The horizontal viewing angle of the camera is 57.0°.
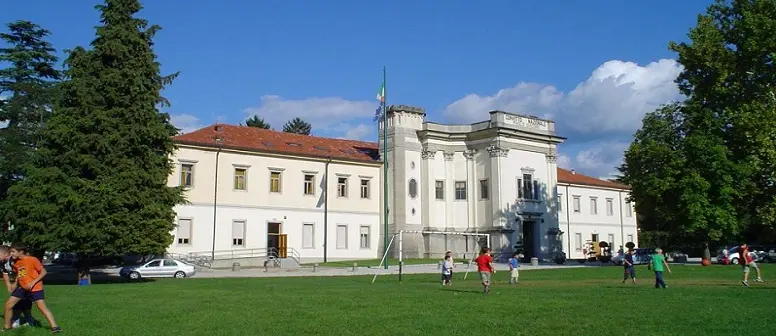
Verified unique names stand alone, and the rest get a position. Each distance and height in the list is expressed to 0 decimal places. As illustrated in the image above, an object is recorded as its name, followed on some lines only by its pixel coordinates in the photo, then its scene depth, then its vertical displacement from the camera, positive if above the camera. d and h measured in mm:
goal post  52306 +1609
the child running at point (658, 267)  22812 -369
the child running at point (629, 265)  26138 -349
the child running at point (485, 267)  21750 -355
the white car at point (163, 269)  37238 -716
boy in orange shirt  12383 -475
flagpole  44450 +7081
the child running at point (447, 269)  26984 -529
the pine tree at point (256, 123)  91812 +17047
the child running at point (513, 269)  27188 -513
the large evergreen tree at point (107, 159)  30062 +4218
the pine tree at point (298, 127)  101038 +18125
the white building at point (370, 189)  47750 +4830
